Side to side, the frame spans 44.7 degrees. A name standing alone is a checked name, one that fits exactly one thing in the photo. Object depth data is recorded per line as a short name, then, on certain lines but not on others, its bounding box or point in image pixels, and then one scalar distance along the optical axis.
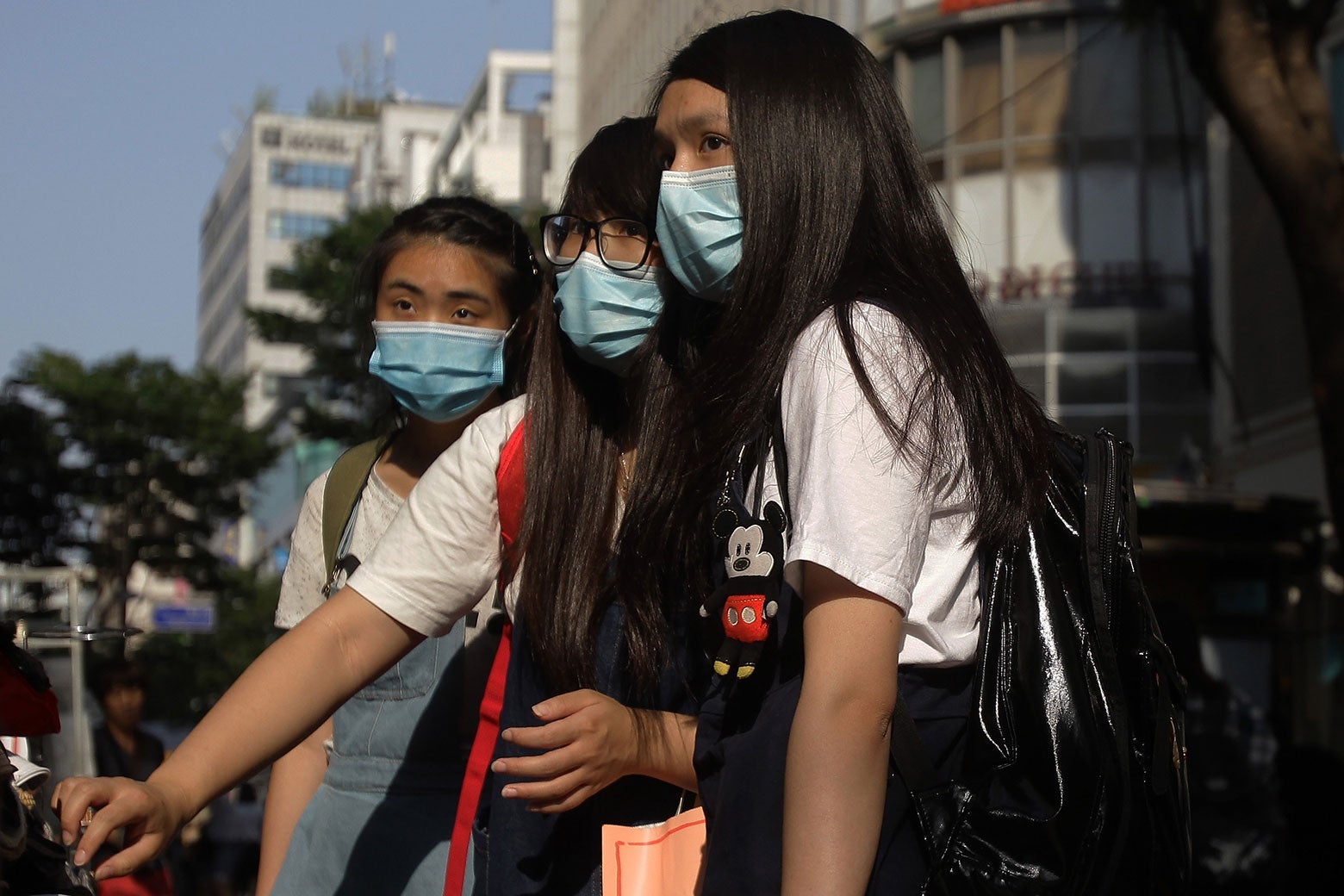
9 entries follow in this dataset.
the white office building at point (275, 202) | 89.56
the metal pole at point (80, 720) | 8.80
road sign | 26.00
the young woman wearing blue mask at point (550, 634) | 1.97
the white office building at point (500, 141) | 53.28
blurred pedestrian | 8.52
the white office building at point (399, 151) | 69.12
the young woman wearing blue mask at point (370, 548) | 2.75
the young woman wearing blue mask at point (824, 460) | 1.71
